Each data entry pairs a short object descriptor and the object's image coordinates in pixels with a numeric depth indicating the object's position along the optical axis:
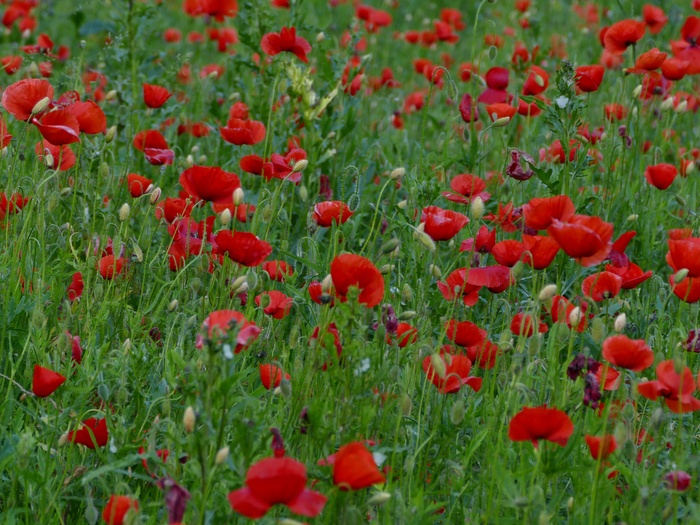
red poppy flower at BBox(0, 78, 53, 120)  5.21
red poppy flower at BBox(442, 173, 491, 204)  6.22
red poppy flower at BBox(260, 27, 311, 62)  7.21
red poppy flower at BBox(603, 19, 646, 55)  7.33
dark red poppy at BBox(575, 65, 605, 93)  6.99
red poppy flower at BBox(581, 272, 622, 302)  4.98
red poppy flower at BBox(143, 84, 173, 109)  7.18
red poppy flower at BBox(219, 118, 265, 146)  6.25
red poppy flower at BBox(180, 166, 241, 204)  5.15
